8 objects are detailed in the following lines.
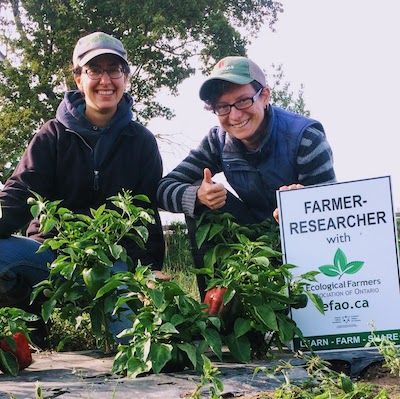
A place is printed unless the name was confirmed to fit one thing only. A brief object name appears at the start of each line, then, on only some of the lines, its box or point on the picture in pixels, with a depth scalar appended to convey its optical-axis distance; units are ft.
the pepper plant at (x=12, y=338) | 8.23
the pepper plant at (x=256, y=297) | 8.45
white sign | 9.43
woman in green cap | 10.98
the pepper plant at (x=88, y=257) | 8.70
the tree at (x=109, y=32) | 54.34
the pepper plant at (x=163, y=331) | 7.67
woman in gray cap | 11.19
